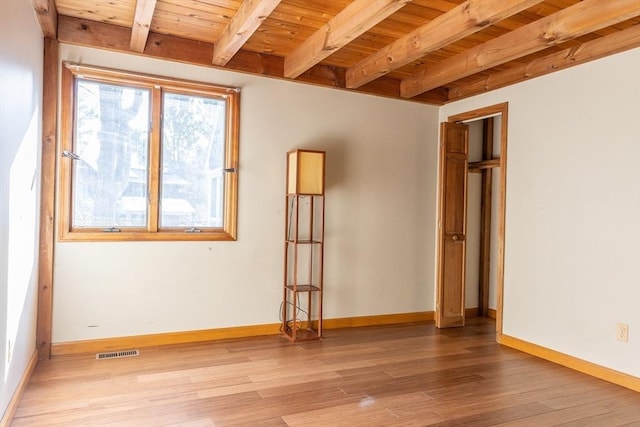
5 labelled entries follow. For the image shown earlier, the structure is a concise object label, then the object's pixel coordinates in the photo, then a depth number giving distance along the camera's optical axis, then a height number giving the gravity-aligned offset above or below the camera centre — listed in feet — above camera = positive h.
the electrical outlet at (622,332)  10.27 -2.66
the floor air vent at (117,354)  11.16 -3.74
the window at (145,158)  11.39 +1.37
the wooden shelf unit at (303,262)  13.08 -1.59
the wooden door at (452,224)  15.34 -0.35
